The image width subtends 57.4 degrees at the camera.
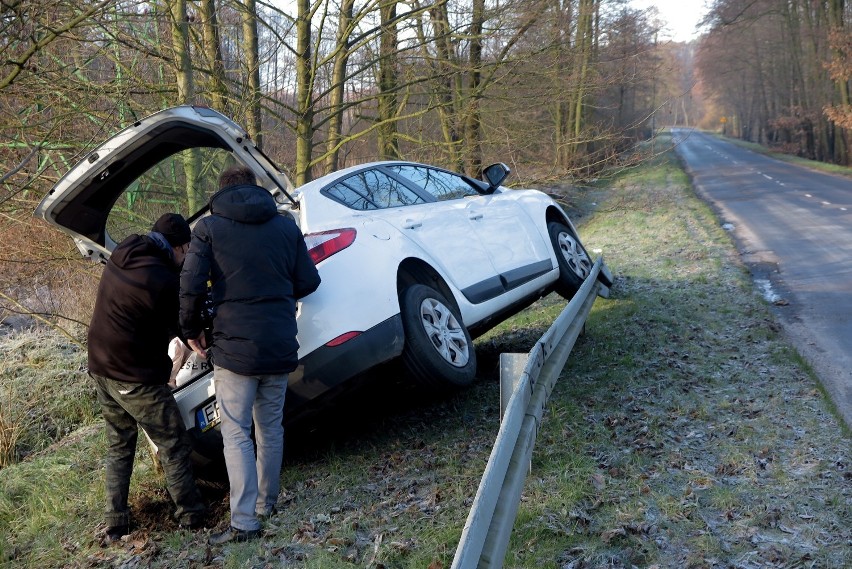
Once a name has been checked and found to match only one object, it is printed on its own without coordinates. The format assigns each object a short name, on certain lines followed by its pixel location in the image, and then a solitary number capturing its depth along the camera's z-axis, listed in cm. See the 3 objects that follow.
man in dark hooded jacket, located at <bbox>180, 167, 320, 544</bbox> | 436
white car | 477
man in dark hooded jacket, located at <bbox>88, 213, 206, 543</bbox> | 462
